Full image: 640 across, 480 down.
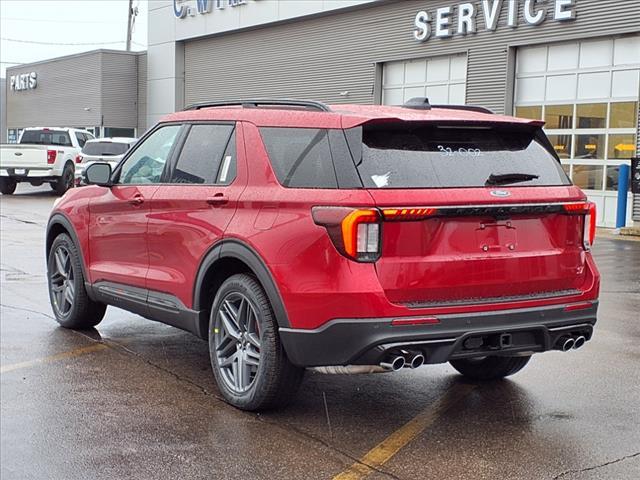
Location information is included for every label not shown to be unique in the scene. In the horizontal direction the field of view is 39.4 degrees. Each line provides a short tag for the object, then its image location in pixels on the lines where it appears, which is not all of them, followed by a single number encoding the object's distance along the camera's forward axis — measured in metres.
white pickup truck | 26.44
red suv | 4.54
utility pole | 54.88
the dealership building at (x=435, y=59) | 19.33
